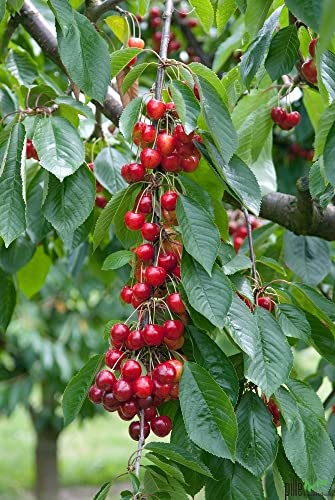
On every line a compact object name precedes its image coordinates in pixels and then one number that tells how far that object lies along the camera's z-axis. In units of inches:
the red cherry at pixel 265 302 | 62.9
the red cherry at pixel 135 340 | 58.3
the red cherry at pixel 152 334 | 57.7
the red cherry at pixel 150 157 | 60.0
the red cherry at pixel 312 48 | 65.2
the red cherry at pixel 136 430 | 58.6
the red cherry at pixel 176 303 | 59.2
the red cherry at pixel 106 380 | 58.6
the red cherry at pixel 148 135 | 61.2
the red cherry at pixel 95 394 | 59.2
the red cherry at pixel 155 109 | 60.8
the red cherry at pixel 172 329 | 58.4
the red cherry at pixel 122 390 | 57.8
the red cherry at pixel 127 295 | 61.0
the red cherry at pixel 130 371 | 57.7
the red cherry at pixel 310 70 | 67.5
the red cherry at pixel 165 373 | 57.5
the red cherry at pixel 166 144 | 60.2
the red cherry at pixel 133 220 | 60.7
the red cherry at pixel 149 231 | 60.2
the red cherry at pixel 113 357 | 59.2
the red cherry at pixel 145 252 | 60.5
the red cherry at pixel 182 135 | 60.6
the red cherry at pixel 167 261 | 60.1
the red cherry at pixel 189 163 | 61.2
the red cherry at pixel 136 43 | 74.5
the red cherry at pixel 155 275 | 58.9
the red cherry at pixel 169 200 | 60.2
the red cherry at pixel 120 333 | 59.1
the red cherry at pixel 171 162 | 60.7
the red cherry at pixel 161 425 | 58.4
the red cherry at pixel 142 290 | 59.4
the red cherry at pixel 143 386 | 57.4
